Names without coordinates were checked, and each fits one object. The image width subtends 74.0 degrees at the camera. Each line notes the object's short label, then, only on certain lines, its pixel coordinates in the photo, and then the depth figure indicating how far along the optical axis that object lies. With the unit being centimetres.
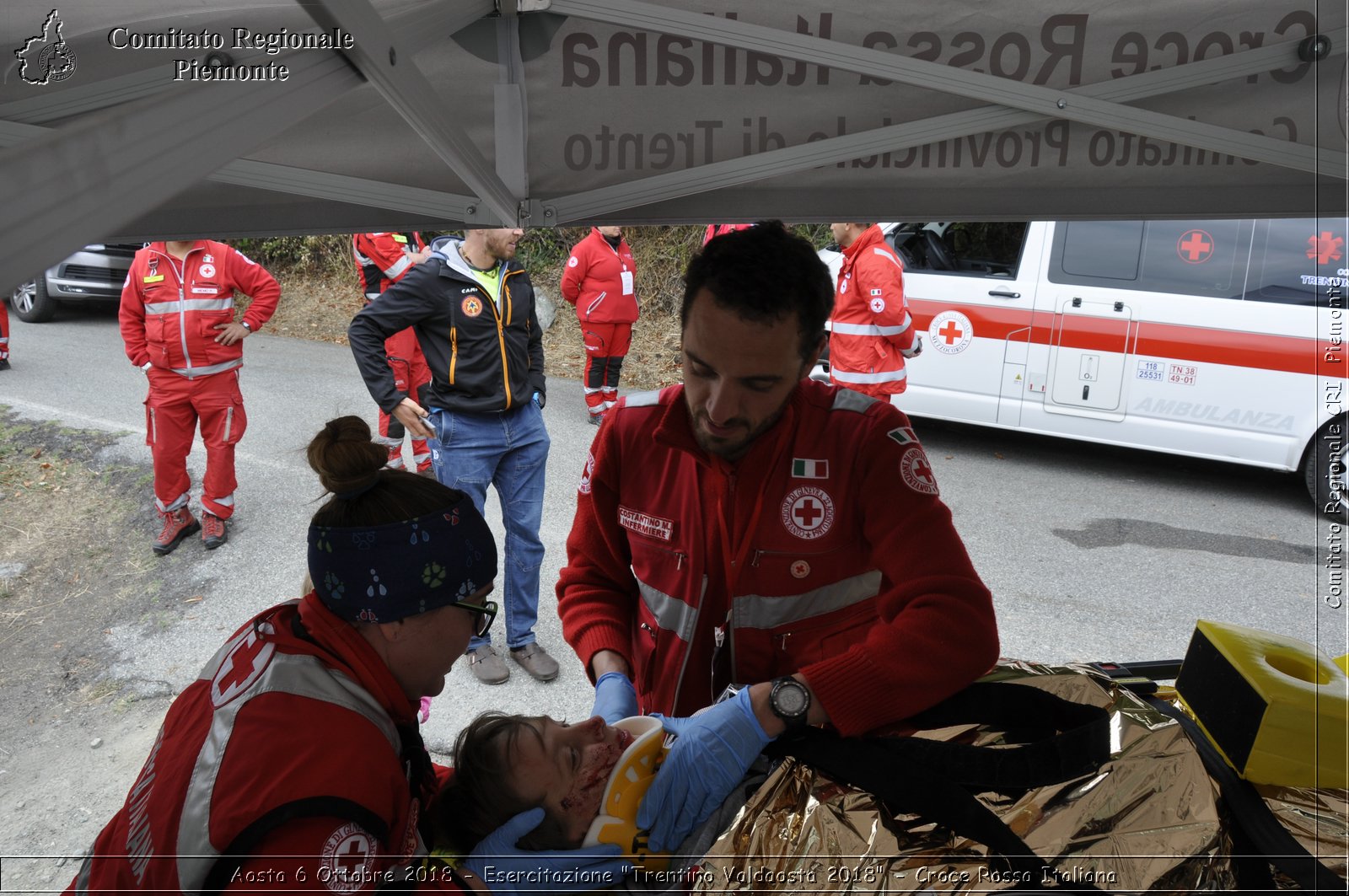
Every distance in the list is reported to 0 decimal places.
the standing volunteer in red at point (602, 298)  882
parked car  1285
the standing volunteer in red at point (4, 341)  998
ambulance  626
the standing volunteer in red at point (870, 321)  611
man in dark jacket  421
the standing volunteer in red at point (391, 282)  716
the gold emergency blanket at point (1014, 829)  158
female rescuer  128
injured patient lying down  178
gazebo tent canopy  170
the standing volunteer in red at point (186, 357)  568
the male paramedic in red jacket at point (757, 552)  175
